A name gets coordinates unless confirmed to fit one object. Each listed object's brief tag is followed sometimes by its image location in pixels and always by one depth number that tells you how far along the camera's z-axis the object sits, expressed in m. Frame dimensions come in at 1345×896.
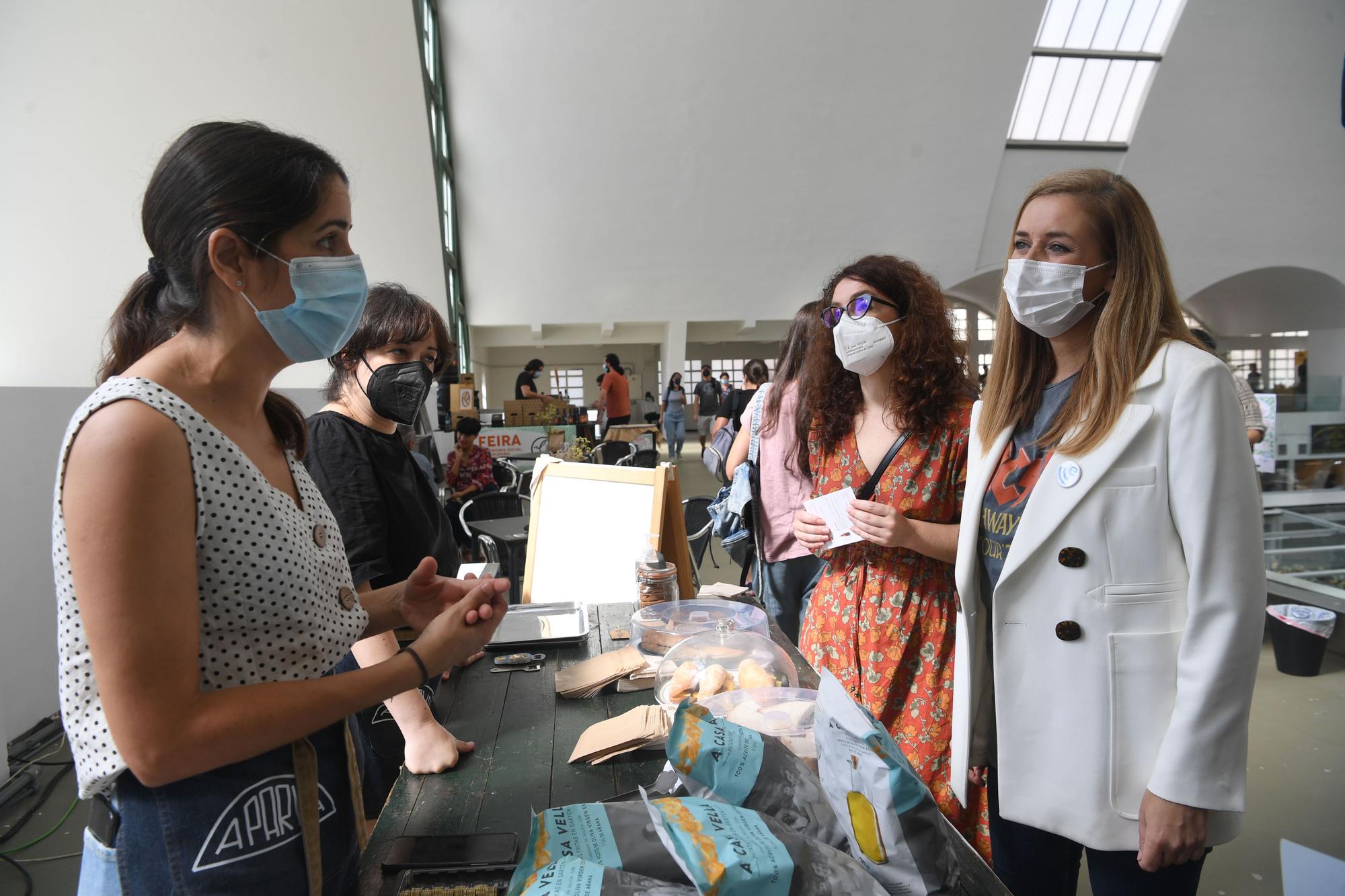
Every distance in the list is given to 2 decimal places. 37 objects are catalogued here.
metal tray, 1.79
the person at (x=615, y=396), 10.51
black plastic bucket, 3.66
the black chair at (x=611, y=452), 7.67
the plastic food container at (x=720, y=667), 1.27
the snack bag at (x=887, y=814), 0.74
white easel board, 2.39
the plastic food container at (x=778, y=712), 1.04
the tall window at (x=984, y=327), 18.73
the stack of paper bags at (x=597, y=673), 1.47
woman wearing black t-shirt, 1.62
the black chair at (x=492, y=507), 4.67
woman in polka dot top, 0.70
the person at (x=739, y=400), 6.12
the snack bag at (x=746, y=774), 0.80
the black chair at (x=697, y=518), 4.05
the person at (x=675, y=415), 13.09
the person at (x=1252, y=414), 3.50
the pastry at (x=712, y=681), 1.26
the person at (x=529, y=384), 9.92
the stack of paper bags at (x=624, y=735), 1.19
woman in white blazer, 1.12
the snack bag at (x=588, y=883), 0.63
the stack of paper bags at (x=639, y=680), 1.48
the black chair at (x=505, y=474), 6.75
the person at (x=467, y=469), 5.82
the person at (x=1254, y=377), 13.31
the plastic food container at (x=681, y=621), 1.64
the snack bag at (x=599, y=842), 0.70
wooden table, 1.02
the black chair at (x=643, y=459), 7.34
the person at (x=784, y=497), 2.33
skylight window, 12.23
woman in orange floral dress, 1.74
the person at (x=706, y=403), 14.12
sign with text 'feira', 8.23
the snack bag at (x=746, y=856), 0.63
